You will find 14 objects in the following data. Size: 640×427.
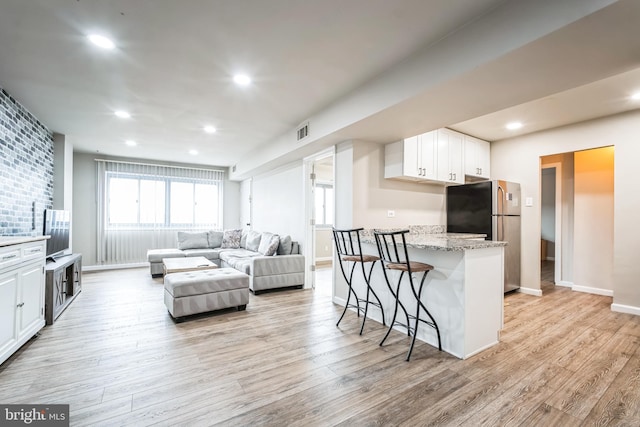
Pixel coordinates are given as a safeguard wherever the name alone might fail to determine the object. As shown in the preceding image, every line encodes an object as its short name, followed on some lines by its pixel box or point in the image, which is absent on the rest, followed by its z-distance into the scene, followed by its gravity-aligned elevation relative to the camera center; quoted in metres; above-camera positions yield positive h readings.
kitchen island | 2.38 -0.67
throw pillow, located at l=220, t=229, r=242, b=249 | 6.58 -0.57
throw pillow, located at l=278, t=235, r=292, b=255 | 4.83 -0.53
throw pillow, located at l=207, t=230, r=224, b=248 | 6.57 -0.55
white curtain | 6.34 +0.17
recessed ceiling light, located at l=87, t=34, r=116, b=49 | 2.14 +1.31
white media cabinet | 2.16 -0.65
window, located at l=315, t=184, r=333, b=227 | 7.57 +0.25
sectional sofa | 4.42 -0.76
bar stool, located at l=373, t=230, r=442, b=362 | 2.35 -0.44
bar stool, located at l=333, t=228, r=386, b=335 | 2.92 -0.47
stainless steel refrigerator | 4.25 +0.02
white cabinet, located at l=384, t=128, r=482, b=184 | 3.79 +0.83
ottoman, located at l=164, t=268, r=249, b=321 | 3.18 -0.89
